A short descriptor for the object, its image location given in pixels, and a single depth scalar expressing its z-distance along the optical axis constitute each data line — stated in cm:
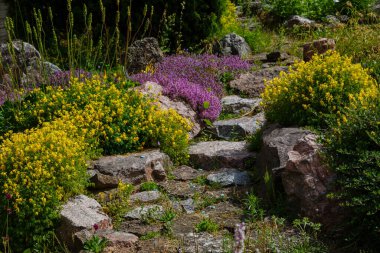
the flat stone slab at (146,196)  553
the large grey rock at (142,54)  911
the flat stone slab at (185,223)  489
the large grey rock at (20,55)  859
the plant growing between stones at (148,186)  576
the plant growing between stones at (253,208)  489
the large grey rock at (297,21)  1268
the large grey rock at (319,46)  899
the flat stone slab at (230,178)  588
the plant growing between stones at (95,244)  456
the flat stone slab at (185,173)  616
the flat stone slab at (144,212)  514
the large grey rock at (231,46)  1060
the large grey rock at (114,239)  459
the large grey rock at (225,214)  499
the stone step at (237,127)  714
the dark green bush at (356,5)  1385
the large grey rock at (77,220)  479
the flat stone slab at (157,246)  459
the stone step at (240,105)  808
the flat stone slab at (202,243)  455
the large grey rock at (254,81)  876
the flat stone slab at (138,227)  492
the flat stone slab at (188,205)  536
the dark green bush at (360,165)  431
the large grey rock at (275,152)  537
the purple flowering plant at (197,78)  768
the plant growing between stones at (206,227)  486
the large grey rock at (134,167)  579
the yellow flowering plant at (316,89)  595
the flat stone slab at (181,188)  573
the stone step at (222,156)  633
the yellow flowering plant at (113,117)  623
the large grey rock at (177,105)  739
